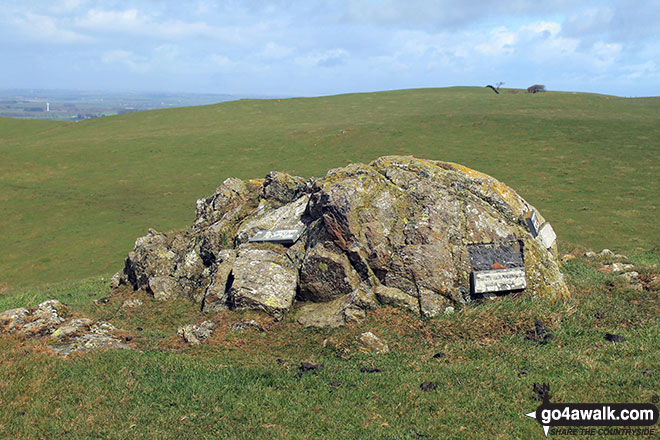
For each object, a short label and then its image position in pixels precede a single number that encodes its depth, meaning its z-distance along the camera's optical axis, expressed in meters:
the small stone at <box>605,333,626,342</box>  12.91
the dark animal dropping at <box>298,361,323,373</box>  12.29
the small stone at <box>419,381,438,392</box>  10.79
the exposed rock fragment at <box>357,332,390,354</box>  13.44
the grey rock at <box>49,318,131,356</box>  13.52
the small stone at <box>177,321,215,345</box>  14.84
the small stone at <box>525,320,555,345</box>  13.46
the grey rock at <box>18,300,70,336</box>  15.26
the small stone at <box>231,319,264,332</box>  15.57
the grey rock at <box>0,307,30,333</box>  15.52
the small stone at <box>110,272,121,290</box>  24.33
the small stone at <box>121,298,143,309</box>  19.80
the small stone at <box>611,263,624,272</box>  21.46
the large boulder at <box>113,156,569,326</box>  16.23
